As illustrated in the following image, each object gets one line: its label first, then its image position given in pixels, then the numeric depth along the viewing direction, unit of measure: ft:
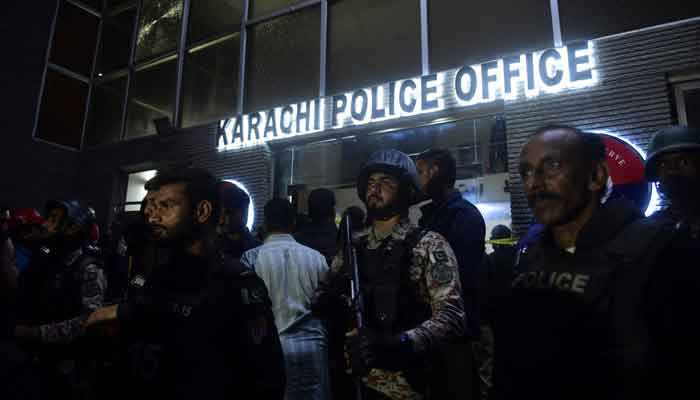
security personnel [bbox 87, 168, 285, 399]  5.80
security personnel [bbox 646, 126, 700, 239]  8.39
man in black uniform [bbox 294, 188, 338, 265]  12.17
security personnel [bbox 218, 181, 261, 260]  11.85
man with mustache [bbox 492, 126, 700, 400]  3.70
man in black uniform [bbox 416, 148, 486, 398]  8.98
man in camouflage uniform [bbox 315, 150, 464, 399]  6.24
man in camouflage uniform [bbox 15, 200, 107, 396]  9.59
